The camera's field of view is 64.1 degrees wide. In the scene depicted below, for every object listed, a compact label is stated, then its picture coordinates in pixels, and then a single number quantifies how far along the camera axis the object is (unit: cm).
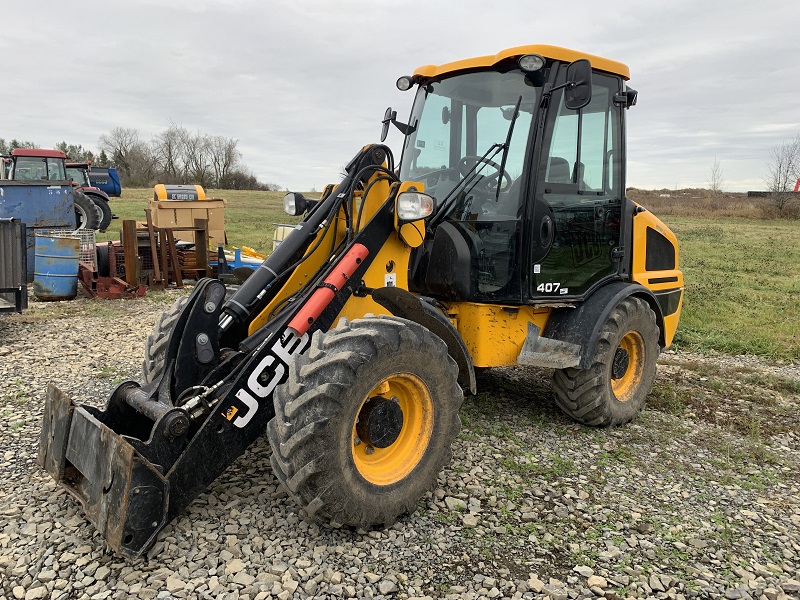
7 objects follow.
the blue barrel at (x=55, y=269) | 966
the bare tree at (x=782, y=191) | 3922
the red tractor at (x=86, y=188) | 2064
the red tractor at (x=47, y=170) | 1848
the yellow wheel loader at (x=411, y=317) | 306
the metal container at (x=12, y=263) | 774
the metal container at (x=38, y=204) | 1199
